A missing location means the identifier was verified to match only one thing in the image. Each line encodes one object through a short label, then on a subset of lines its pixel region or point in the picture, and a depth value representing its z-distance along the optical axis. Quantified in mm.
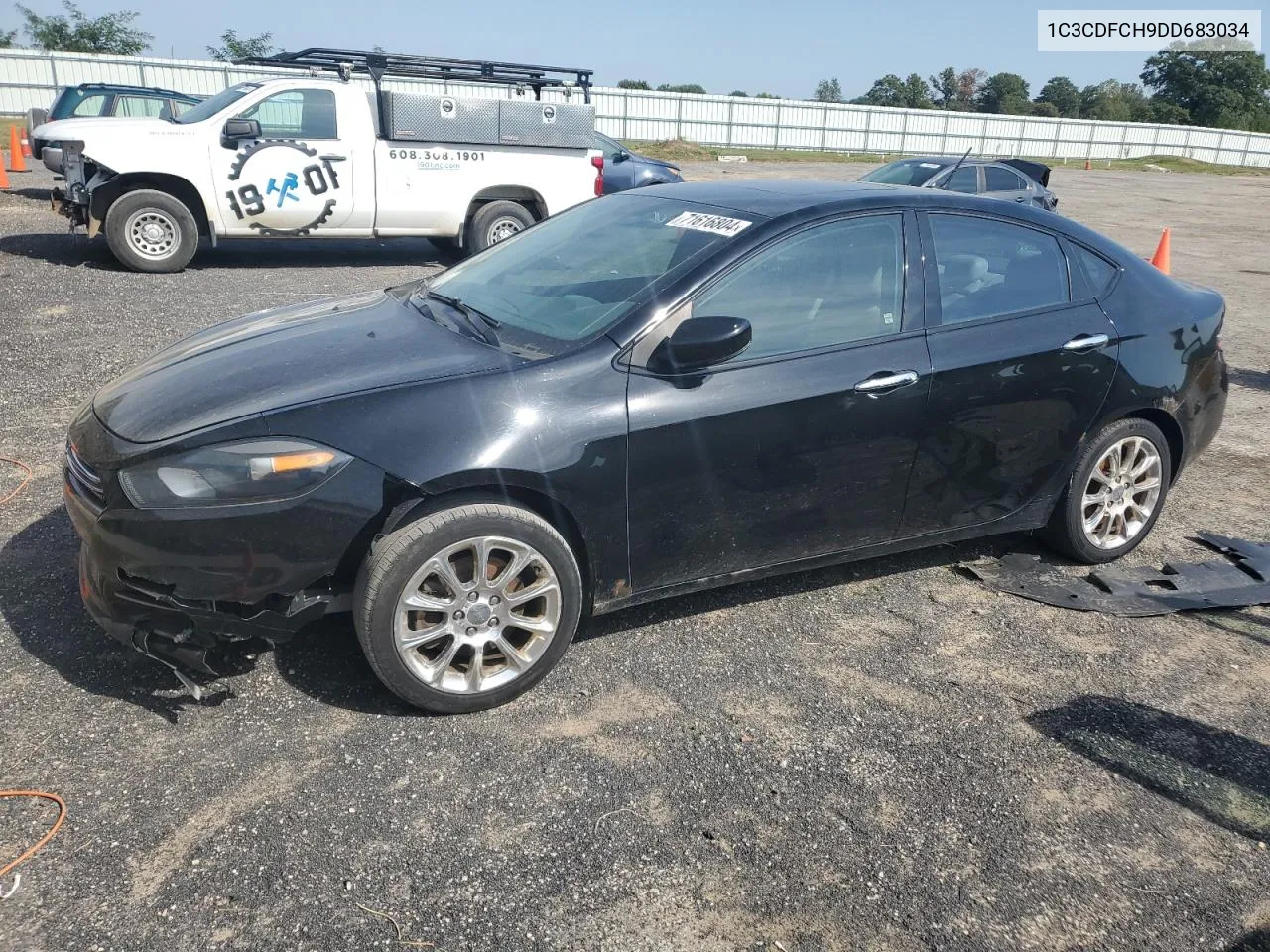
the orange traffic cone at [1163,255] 11891
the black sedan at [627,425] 3084
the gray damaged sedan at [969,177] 14062
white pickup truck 10109
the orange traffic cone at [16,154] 19156
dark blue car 15867
